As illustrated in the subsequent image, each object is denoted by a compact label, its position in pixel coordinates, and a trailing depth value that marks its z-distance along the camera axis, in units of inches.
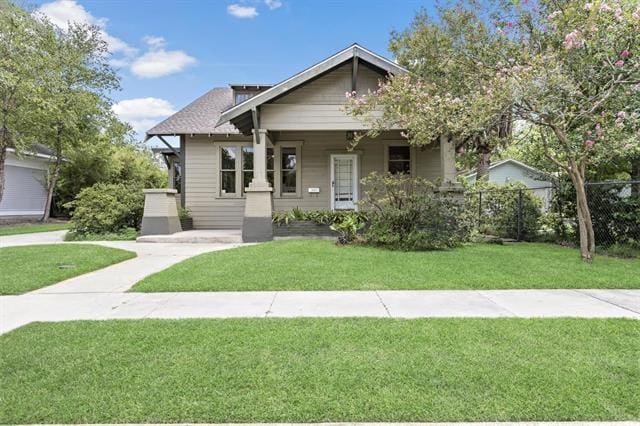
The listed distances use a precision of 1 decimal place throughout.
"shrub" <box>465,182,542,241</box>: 439.2
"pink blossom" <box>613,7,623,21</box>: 239.5
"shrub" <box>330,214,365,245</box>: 391.7
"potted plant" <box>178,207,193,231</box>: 511.7
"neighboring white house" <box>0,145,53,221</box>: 798.5
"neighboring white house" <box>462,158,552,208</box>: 1039.6
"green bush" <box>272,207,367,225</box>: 433.7
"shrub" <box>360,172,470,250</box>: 358.3
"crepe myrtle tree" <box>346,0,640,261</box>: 258.2
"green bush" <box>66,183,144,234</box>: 480.1
